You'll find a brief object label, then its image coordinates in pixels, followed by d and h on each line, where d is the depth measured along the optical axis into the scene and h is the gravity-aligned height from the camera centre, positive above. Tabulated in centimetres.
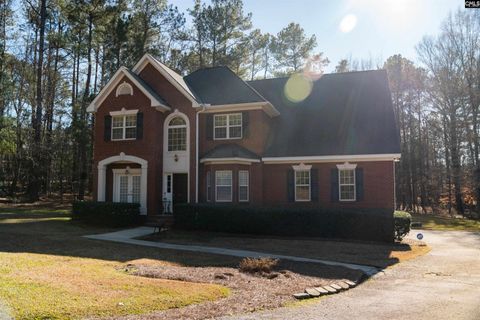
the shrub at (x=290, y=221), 1770 -144
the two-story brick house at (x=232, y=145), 2111 +226
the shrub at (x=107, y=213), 2058 -120
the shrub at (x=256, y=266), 1071 -199
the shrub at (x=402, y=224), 1739 -150
